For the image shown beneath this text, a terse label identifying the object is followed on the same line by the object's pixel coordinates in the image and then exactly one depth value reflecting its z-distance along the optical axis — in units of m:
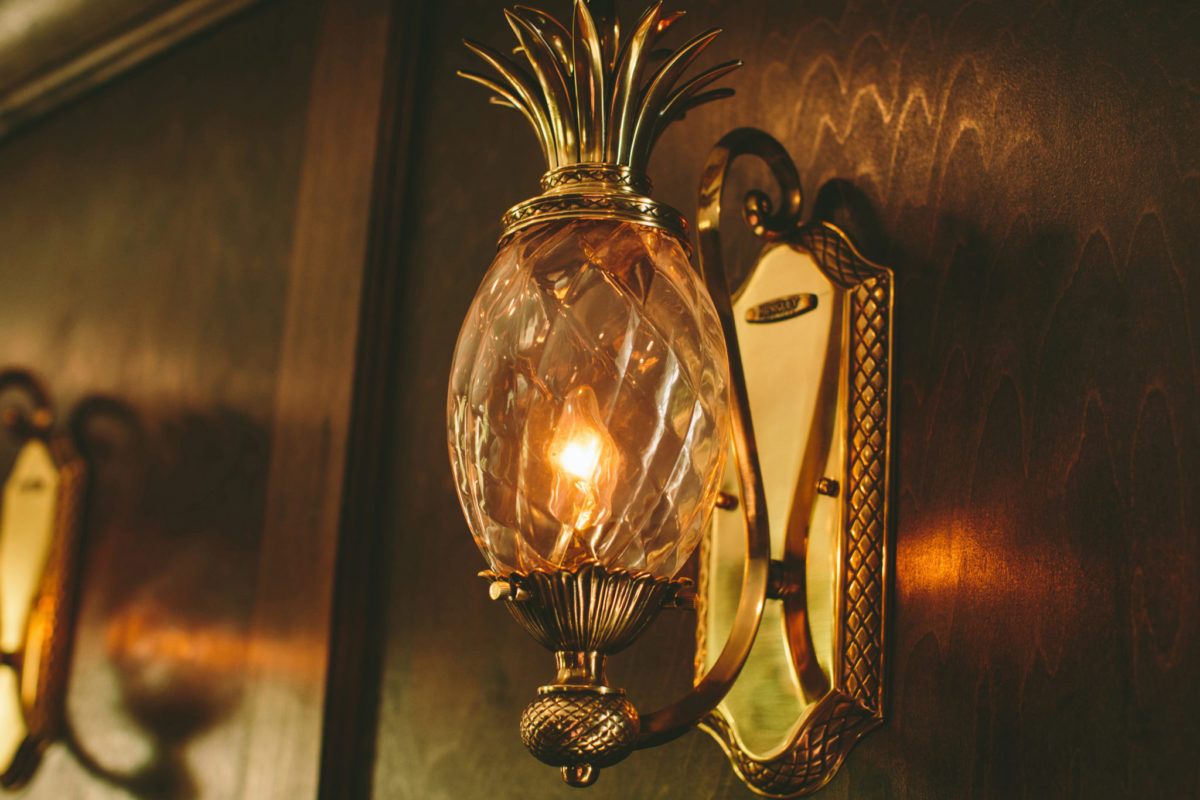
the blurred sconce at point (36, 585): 1.19
